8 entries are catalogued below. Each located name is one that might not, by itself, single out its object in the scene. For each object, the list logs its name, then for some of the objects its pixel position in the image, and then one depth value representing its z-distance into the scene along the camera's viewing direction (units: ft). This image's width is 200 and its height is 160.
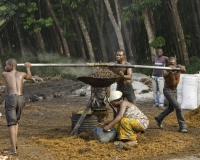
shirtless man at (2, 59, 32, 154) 28.12
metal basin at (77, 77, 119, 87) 32.31
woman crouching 29.27
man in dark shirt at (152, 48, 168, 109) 47.29
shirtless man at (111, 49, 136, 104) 34.55
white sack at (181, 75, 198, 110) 47.73
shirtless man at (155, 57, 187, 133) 34.55
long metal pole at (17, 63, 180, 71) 32.91
